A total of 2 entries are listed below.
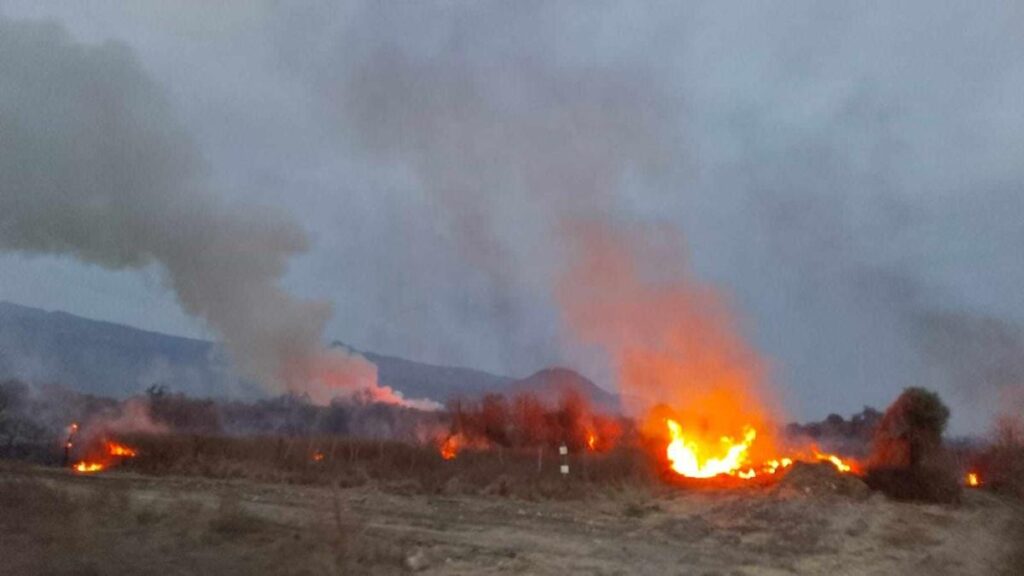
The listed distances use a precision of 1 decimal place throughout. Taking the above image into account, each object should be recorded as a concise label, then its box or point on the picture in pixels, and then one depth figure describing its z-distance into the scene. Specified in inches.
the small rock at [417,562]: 654.5
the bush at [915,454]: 1300.4
